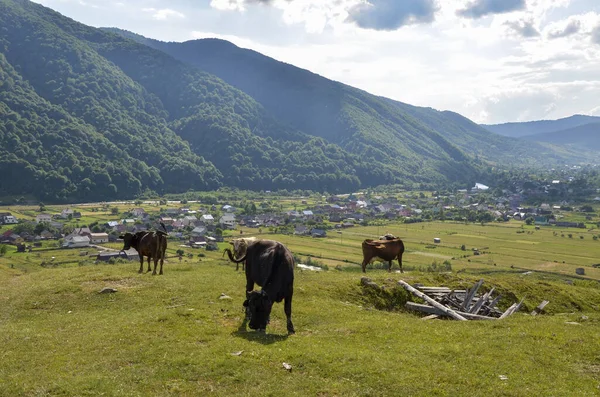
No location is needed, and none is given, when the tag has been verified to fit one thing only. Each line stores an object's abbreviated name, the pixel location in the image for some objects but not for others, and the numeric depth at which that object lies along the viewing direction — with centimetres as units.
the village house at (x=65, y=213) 14732
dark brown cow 2878
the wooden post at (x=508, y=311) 2377
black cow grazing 1617
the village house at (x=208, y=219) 15288
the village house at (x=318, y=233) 13308
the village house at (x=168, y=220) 14445
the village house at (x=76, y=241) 10344
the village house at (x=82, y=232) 11100
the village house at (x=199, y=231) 12904
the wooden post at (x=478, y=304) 2453
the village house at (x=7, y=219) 13009
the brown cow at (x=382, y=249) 3183
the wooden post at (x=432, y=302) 2300
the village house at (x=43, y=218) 13600
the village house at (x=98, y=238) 10824
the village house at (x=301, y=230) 13612
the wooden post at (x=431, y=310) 2307
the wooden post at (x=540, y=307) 2594
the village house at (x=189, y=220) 14455
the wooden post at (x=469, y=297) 2499
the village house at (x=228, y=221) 14775
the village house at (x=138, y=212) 15424
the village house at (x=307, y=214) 17300
